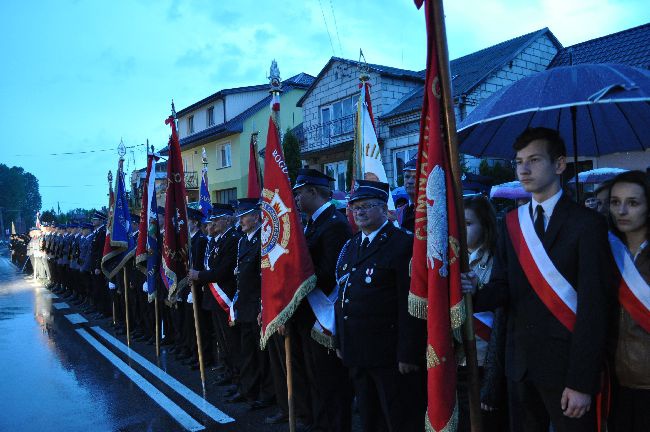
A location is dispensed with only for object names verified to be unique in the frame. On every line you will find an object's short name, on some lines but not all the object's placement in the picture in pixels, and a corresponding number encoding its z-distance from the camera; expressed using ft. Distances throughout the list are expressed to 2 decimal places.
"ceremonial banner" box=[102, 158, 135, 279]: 30.35
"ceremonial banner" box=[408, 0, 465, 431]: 8.74
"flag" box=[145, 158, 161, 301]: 23.88
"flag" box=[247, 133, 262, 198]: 19.25
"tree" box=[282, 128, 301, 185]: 69.56
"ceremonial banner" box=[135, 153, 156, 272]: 24.44
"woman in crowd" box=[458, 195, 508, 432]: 9.83
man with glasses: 10.75
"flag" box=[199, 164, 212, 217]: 37.60
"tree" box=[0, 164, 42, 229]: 323.98
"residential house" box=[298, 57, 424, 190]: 66.39
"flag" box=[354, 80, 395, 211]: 19.04
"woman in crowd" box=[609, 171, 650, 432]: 7.72
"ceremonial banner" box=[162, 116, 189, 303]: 21.25
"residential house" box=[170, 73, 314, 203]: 97.76
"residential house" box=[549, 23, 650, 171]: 41.14
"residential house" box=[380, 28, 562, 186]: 57.41
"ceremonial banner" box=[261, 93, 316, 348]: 13.53
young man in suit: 7.49
